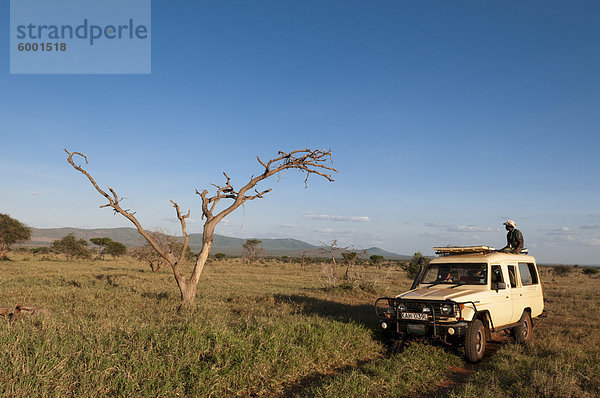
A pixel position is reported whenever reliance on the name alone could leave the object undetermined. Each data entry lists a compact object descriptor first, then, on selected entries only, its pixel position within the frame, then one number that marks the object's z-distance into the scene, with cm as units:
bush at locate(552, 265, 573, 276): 4300
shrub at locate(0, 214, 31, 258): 3772
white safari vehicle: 734
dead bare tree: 1143
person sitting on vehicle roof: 1004
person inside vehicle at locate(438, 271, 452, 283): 910
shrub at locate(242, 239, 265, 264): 6328
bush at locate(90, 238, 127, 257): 4997
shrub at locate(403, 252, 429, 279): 2705
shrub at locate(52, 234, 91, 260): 4378
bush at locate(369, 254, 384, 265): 6164
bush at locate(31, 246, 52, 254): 5416
